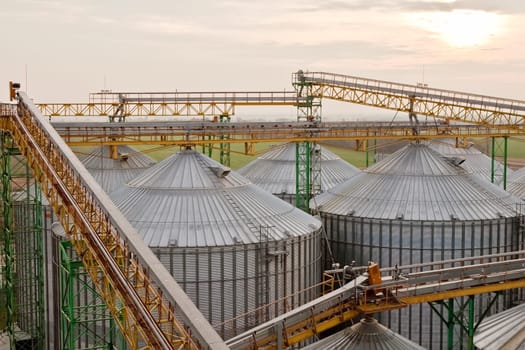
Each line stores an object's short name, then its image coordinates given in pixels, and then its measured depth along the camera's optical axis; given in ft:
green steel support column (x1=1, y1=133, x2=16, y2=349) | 114.42
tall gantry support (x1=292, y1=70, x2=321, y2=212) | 148.33
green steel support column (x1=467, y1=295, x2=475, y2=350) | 90.02
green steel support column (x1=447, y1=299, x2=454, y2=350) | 90.06
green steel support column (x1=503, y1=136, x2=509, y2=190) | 175.32
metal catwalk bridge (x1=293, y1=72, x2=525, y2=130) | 185.06
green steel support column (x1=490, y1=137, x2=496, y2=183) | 184.03
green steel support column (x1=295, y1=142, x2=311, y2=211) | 146.08
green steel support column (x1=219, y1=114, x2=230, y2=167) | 184.36
